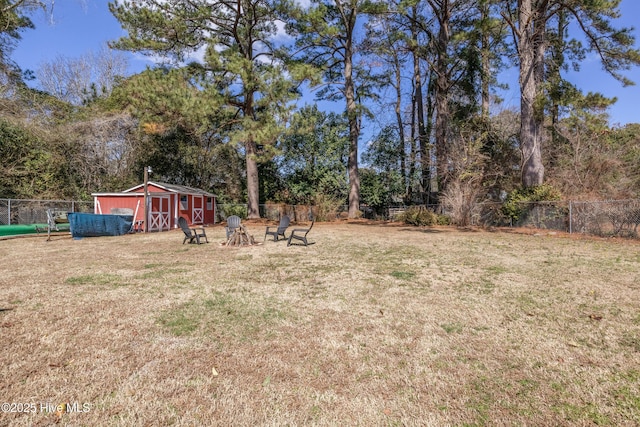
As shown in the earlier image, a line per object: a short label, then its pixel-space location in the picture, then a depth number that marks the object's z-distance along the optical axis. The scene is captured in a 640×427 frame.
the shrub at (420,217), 15.56
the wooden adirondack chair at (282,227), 9.92
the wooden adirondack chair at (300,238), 8.97
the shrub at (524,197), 12.20
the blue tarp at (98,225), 11.58
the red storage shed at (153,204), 15.98
